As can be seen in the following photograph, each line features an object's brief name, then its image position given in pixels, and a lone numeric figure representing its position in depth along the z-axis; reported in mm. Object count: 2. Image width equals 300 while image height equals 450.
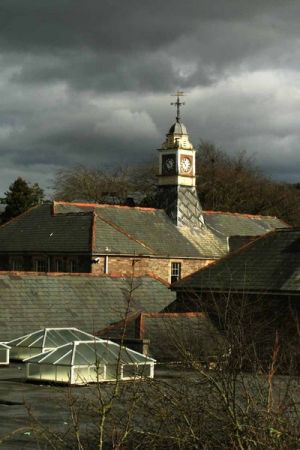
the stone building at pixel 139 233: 43812
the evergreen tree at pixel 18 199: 65875
